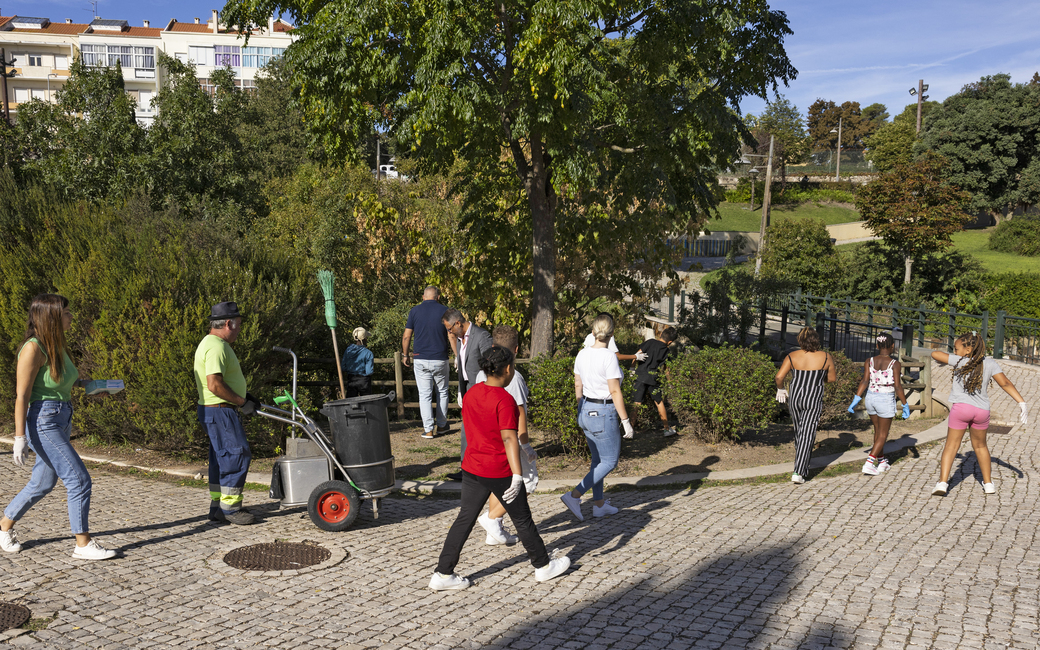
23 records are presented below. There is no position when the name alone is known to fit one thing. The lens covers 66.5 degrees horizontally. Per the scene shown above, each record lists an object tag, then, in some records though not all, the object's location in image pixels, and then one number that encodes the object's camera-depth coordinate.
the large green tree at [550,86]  8.80
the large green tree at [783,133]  62.08
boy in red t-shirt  5.00
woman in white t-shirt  6.39
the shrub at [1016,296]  23.03
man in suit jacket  7.94
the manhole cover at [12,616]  4.39
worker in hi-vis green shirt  6.16
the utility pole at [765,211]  34.15
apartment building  78.25
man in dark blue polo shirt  9.68
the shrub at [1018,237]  39.78
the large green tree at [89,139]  16.61
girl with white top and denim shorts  8.38
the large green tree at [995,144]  45.62
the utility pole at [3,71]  26.75
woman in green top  5.40
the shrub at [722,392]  8.95
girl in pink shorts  7.47
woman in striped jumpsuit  8.07
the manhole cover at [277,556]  5.52
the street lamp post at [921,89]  52.22
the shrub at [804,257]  30.73
